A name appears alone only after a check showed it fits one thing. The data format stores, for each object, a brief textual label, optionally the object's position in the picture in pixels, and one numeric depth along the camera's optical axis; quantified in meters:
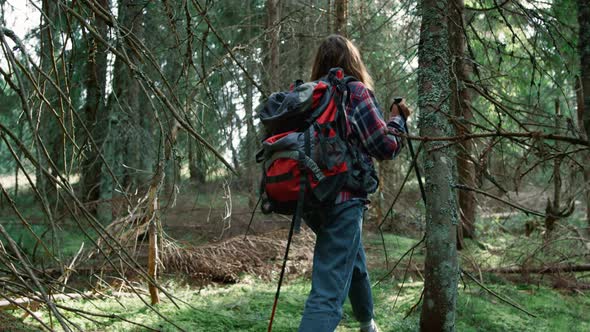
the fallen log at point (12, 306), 3.46
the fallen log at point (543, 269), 6.07
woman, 2.84
